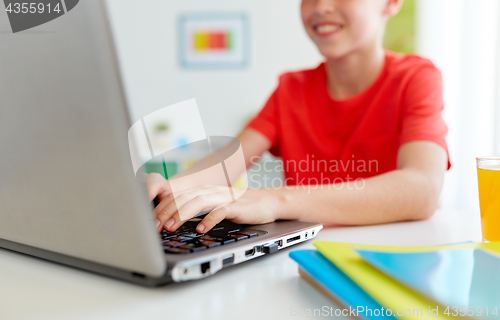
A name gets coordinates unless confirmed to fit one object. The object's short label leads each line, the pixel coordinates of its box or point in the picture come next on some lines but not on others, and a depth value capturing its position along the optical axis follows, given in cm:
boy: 84
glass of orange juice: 63
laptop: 34
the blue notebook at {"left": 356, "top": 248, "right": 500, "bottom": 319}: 32
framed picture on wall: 326
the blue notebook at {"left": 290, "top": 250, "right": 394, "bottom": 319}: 36
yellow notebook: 32
